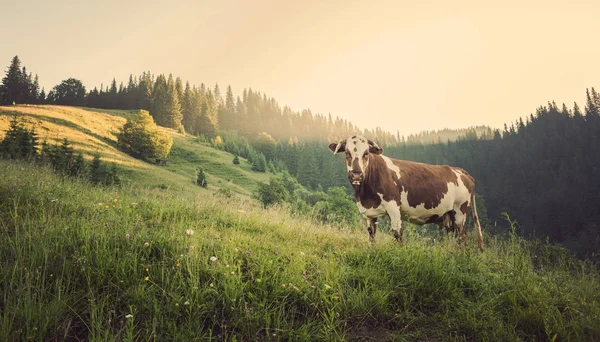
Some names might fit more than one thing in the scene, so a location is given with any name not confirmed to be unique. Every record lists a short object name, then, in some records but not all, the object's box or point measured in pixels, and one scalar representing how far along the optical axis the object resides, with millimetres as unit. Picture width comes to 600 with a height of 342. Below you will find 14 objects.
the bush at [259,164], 85156
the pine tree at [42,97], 93488
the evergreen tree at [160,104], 92188
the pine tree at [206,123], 103544
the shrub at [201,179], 46006
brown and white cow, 6238
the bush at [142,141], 57312
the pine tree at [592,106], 101369
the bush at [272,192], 47200
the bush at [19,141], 32209
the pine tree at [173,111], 91812
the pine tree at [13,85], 83000
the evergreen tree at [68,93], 100188
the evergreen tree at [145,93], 100706
